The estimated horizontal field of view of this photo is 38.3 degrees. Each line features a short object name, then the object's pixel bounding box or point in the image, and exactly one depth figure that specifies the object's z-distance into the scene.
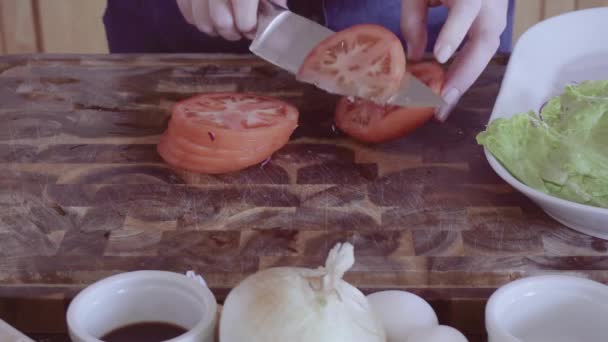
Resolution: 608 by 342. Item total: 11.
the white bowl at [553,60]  1.45
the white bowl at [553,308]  0.88
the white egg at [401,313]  0.90
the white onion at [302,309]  0.80
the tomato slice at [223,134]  1.33
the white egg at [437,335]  0.85
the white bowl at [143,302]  0.87
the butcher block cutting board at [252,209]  1.11
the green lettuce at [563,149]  1.18
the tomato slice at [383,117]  1.39
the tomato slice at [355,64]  1.37
